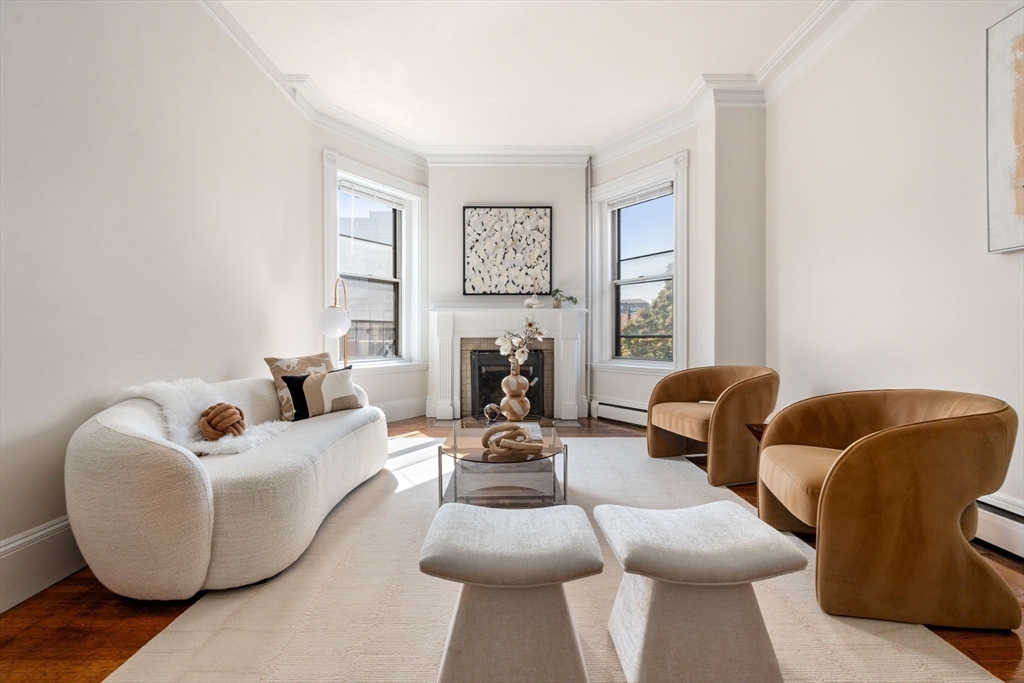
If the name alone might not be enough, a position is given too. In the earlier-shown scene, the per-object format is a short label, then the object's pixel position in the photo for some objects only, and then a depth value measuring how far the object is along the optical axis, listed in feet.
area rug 4.72
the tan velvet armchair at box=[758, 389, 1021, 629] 5.27
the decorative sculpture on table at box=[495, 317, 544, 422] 9.90
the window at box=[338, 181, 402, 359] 16.42
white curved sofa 5.68
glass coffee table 8.08
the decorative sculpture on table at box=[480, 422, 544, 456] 8.02
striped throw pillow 10.33
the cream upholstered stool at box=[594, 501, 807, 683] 4.07
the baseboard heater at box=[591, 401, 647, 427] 16.47
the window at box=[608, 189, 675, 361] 16.35
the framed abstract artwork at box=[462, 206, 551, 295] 17.90
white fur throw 7.32
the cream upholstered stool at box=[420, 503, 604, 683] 3.95
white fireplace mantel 17.43
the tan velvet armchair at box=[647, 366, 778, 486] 10.25
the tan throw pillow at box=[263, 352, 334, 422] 10.21
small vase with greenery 17.39
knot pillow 7.75
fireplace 17.62
